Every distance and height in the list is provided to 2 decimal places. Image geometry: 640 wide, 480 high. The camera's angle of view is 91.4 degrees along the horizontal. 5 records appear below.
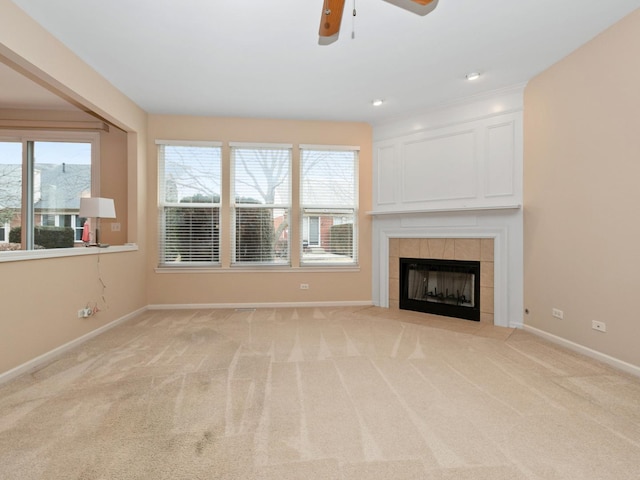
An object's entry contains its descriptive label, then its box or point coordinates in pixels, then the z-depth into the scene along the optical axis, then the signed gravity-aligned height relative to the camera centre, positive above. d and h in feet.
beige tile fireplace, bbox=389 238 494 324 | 13.61 -0.66
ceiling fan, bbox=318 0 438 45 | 5.39 +4.18
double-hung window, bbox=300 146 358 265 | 16.44 +1.83
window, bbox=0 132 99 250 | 14.64 +2.83
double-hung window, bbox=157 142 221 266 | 15.80 +1.84
